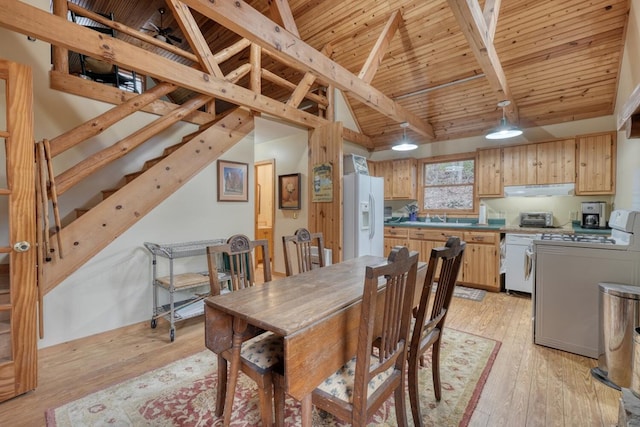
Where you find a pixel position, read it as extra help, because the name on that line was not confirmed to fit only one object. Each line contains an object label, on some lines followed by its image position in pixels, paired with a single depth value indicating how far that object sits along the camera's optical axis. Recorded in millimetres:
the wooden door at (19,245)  1885
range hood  3946
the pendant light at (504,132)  3250
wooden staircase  2839
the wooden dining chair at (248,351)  1399
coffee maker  3769
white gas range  2270
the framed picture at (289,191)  4930
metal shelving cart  2789
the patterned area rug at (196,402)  1677
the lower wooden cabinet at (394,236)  4883
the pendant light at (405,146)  4230
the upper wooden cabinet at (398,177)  5383
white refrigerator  4102
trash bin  1964
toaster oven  4152
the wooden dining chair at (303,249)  2289
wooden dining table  1138
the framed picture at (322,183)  4117
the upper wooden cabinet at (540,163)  3926
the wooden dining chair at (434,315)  1424
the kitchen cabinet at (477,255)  4094
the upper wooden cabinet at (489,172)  4480
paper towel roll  4754
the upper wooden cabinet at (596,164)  3627
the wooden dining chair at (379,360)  1105
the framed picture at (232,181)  3596
